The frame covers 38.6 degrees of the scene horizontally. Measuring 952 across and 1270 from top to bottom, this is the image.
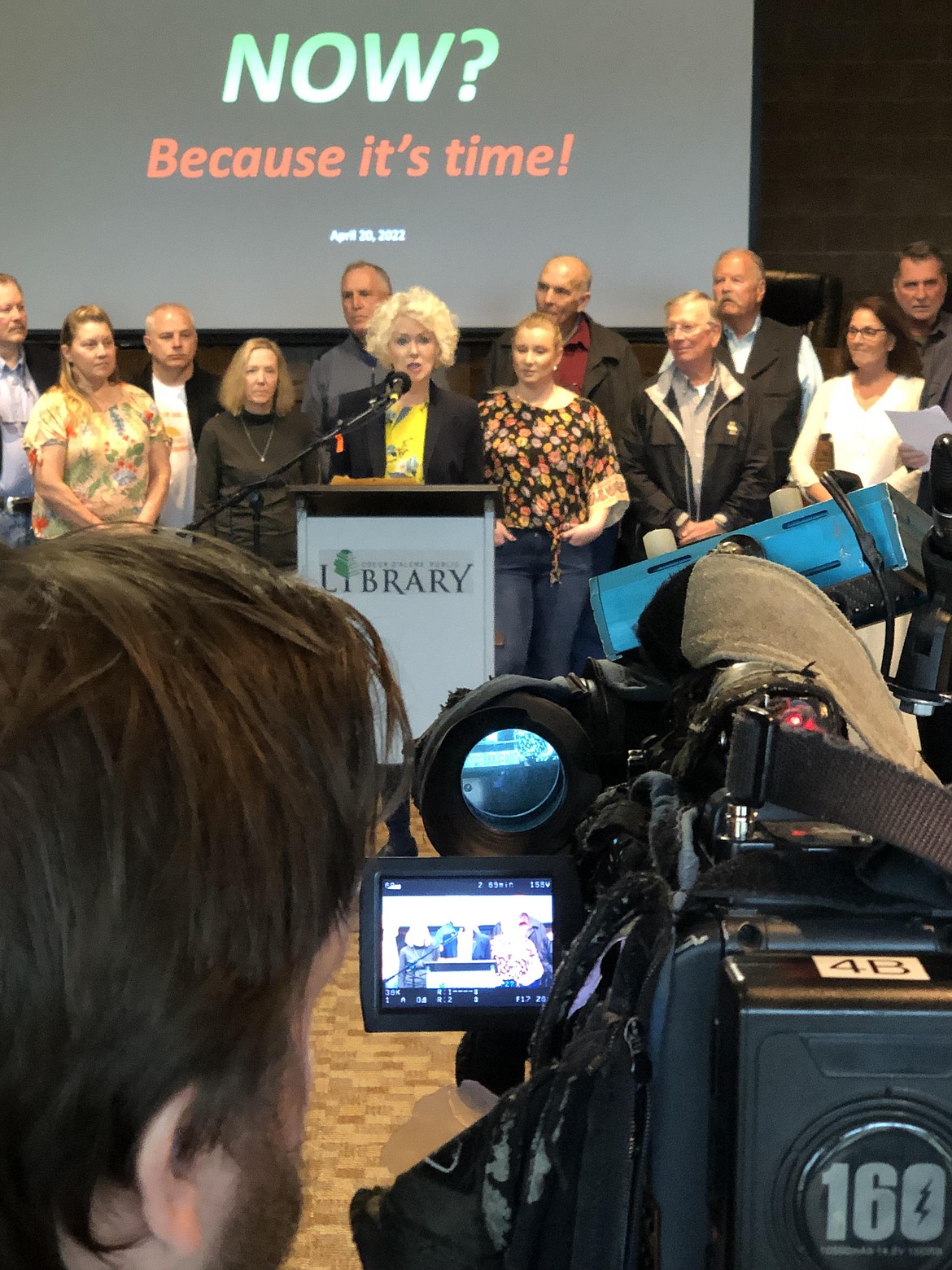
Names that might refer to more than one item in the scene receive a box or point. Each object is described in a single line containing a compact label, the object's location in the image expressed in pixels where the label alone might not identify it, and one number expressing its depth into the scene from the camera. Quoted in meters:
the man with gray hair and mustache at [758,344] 4.39
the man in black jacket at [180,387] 4.36
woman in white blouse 3.98
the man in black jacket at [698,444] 4.01
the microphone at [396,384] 3.39
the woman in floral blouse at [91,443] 3.80
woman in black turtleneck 3.98
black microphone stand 3.32
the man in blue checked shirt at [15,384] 4.22
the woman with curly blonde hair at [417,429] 3.63
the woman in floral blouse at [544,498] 3.75
